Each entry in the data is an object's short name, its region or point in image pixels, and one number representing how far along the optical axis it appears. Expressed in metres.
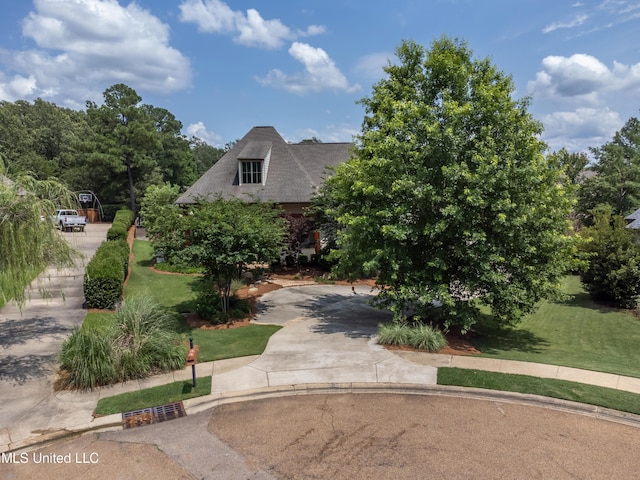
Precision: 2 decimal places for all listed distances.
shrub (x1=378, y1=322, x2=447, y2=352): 10.76
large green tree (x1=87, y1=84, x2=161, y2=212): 41.91
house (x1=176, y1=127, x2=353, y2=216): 25.15
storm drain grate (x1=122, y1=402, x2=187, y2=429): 7.17
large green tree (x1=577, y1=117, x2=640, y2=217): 29.97
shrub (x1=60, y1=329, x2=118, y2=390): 8.38
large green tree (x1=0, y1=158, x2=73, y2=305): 7.48
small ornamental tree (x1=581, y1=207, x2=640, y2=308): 16.84
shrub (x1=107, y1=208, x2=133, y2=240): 22.08
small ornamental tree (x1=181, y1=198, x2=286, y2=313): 12.52
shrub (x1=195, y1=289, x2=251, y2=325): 13.53
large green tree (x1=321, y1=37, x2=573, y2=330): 10.53
